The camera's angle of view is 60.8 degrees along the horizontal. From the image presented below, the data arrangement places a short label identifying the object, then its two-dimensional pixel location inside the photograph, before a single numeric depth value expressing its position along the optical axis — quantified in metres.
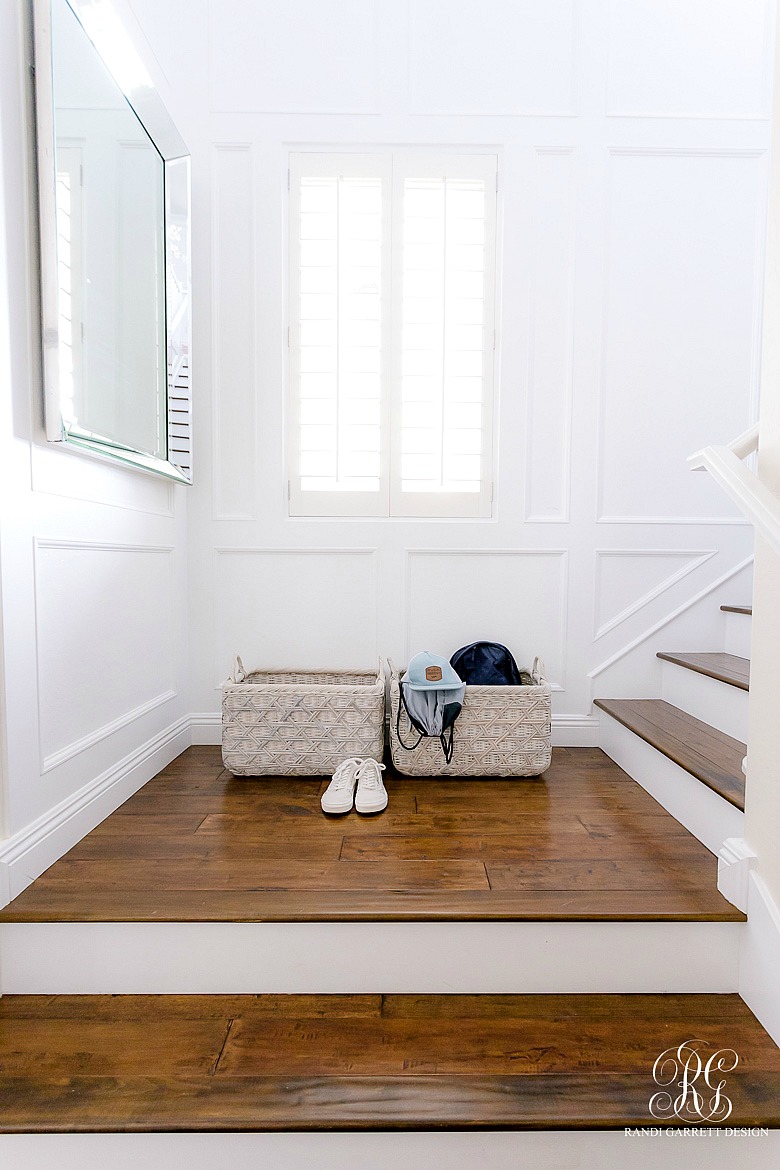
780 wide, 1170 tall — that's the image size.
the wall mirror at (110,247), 1.43
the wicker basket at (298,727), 2.05
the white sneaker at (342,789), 1.81
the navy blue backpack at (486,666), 2.31
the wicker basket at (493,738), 2.06
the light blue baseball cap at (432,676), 2.00
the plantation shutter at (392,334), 2.35
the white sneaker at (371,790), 1.82
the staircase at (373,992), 1.05
